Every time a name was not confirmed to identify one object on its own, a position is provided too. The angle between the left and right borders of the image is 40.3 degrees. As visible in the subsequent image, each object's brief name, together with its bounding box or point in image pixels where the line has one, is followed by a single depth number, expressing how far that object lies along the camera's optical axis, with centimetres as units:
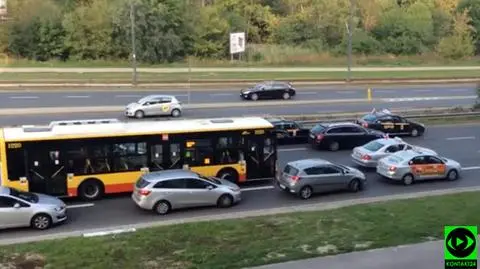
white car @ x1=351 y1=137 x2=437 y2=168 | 2562
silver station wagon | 1905
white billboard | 5678
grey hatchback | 2138
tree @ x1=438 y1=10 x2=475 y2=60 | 7738
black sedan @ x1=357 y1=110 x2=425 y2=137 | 3288
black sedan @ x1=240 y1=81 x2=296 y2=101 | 4338
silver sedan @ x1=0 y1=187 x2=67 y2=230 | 1720
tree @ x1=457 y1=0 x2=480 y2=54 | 8462
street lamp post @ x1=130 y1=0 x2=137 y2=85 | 4573
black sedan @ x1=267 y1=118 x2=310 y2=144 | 3011
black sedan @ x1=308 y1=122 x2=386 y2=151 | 2919
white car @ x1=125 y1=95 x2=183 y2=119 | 3656
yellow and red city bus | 2014
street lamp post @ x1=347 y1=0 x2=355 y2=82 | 5234
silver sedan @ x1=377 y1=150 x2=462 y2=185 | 2341
